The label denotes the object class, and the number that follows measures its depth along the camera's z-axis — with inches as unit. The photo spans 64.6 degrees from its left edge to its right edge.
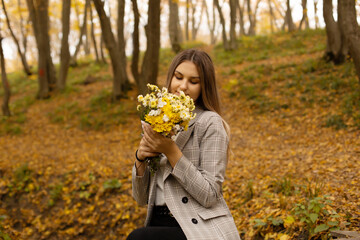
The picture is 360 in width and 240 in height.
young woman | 67.4
